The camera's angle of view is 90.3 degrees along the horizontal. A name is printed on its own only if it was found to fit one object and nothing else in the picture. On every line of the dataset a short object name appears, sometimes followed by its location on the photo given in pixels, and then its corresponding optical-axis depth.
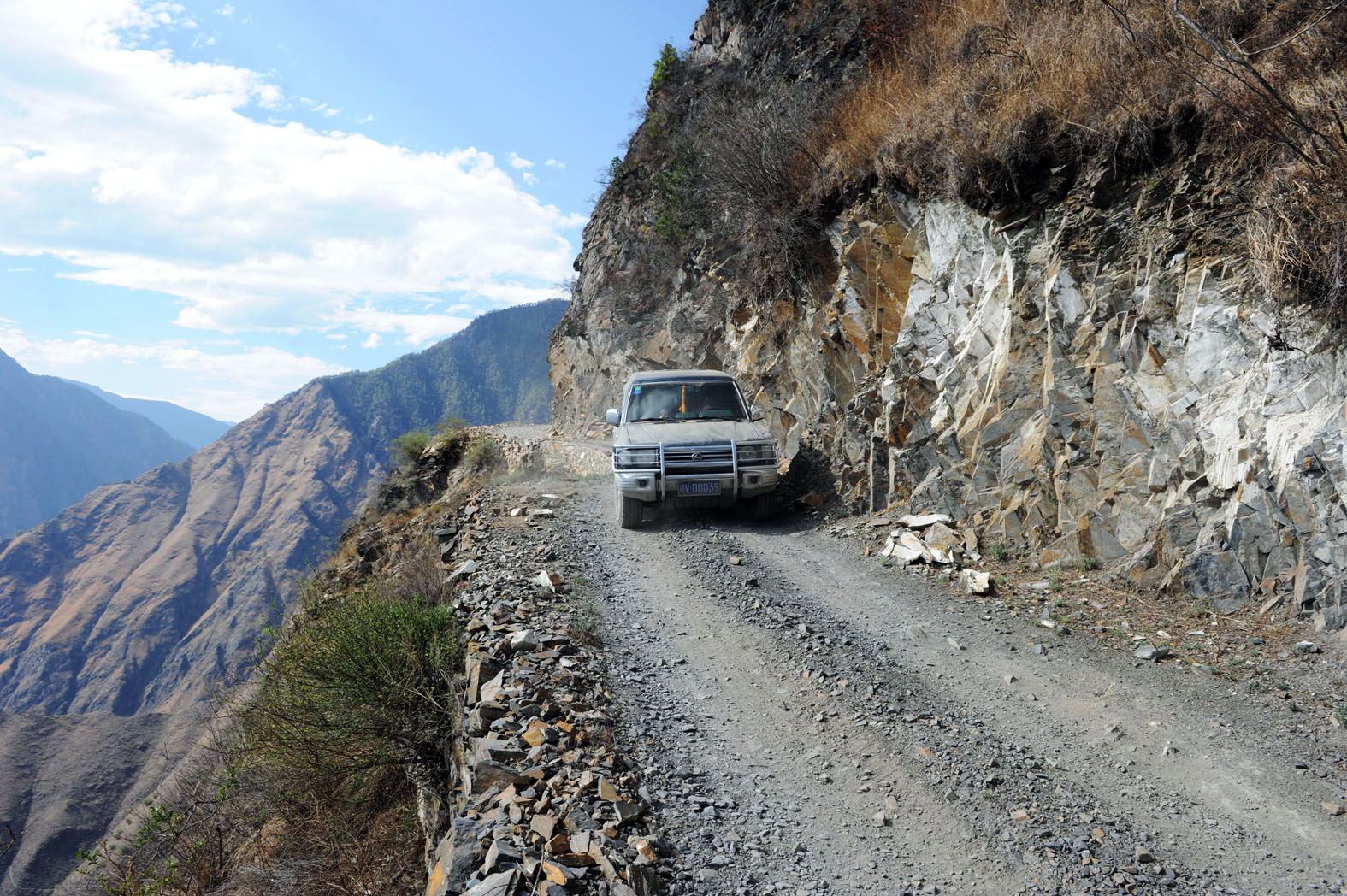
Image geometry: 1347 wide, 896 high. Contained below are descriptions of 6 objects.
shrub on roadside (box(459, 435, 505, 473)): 22.80
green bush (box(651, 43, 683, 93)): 23.12
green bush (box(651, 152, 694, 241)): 18.86
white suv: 9.30
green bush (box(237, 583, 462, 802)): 5.86
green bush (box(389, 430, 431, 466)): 27.84
